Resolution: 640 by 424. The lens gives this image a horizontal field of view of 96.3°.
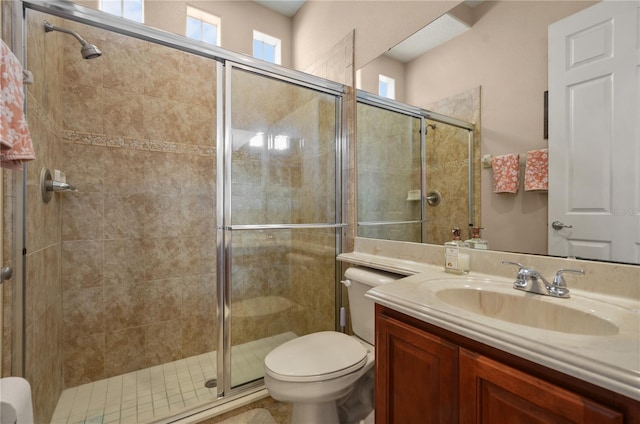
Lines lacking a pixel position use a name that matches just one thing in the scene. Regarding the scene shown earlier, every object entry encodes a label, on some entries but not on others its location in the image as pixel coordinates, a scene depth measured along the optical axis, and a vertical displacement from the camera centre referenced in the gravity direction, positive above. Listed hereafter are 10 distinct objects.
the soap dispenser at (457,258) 1.22 -0.20
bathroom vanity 0.55 -0.33
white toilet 1.19 -0.68
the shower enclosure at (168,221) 1.59 -0.07
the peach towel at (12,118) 0.75 +0.25
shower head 1.41 +0.81
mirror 1.09 +0.53
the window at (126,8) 2.16 +1.54
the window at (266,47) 2.73 +1.60
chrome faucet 0.90 -0.23
